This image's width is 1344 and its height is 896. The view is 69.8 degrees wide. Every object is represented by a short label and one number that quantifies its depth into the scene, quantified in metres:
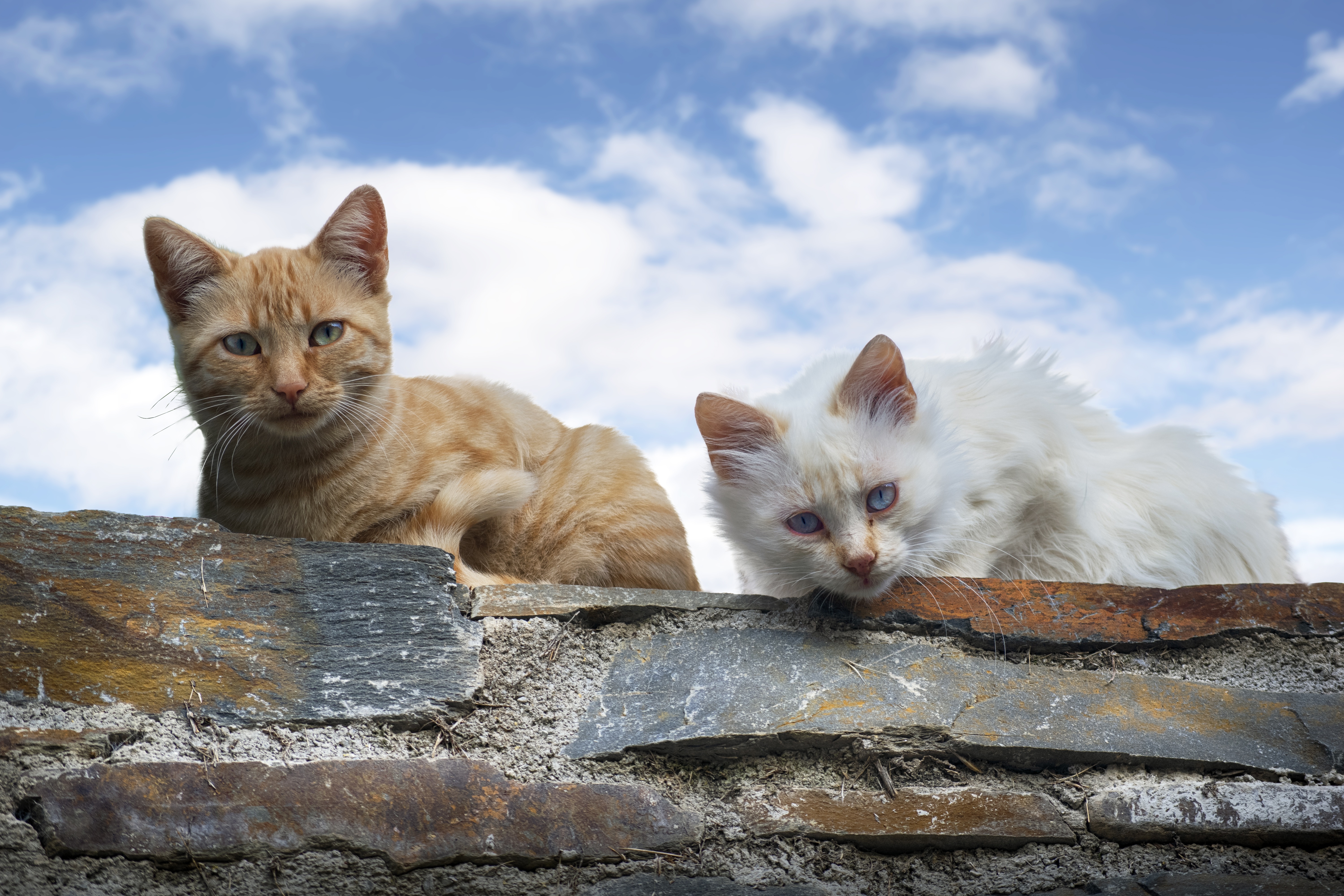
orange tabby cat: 2.62
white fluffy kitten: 2.39
